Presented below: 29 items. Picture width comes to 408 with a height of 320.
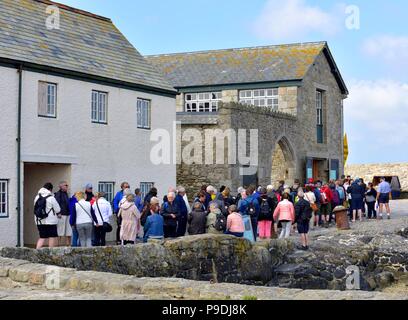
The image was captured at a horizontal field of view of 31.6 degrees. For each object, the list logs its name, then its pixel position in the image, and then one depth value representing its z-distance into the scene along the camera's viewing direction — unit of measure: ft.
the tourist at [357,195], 82.02
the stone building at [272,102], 87.20
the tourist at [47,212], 49.47
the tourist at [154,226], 51.19
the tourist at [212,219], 54.34
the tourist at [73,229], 53.48
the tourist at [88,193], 56.70
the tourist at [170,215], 54.70
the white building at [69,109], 56.49
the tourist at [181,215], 56.34
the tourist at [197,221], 53.98
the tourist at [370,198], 85.92
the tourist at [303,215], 61.57
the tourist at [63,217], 53.83
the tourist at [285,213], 60.95
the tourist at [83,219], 52.39
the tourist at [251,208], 59.41
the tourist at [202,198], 57.04
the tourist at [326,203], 78.64
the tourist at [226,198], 60.03
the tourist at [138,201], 59.03
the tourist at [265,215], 61.62
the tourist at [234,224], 55.16
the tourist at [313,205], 72.02
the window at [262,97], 103.25
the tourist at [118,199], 58.65
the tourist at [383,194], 84.79
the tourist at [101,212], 52.95
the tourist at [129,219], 51.70
